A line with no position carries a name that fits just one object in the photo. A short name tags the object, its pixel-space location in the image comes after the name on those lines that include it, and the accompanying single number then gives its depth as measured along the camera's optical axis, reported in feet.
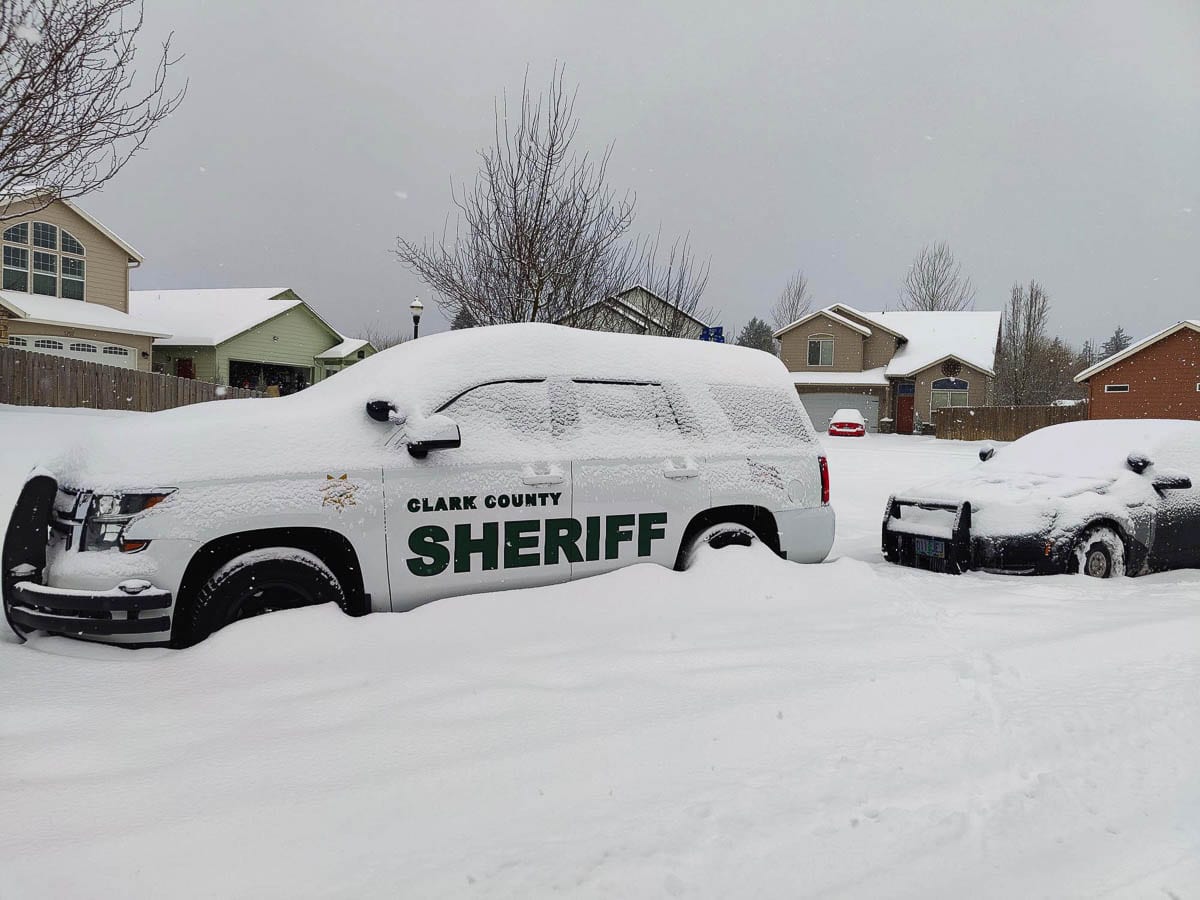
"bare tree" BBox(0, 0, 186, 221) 24.40
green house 104.99
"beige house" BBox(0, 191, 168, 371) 74.13
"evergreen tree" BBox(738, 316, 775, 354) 259.74
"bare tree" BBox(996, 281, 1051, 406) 140.97
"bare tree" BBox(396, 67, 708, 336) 37.04
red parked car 103.55
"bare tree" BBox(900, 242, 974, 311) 178.03
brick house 92.17
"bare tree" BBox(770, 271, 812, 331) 202.39
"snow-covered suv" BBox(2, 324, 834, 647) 11.05
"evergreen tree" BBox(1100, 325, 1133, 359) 337.11
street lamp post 60.44
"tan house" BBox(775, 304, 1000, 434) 122.93
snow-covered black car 19.04
